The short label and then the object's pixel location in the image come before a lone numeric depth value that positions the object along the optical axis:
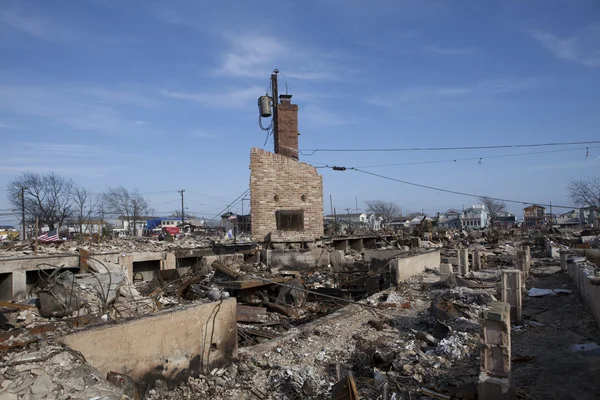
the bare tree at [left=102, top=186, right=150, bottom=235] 64.81
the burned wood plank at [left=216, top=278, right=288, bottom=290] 11.51
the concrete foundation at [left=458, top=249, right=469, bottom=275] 14.61
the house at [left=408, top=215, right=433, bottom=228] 85.94
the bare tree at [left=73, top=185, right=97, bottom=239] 45.95
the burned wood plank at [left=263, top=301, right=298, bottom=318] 11.14
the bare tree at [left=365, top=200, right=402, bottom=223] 99.44
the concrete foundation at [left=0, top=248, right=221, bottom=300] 11.92
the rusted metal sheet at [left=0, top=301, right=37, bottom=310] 8.52
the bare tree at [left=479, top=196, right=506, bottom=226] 89.73
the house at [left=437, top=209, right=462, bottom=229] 85.45
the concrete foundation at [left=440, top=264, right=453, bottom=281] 13.27
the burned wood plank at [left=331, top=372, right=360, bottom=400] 4.74
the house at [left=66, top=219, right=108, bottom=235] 43.99
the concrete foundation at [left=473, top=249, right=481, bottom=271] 16.38
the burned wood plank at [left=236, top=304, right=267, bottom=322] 10.13
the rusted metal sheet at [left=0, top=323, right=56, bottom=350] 4.86
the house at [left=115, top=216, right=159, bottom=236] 64.37
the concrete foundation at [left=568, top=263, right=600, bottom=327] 7.16
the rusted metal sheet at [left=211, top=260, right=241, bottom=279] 12.90
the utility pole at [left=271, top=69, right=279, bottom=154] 19.66
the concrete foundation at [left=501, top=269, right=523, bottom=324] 7.86
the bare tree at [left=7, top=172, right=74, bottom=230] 43.41
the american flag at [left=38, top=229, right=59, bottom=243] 20.33
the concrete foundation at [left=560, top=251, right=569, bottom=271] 14.09
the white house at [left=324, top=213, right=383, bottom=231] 79.84
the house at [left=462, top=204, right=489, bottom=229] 82.94
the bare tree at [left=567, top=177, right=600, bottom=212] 39.80
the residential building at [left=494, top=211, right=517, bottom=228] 79.09
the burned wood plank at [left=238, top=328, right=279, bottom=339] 8.88
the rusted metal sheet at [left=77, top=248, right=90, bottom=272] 12.88
